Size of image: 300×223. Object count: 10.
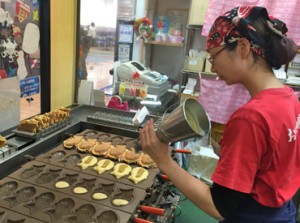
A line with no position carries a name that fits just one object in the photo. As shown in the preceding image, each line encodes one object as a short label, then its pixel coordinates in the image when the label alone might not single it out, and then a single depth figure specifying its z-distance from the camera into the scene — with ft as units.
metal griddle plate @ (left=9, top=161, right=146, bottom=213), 4.09
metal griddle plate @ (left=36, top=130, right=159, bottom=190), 4.66
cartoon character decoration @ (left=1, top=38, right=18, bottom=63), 5.77
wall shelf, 9.74
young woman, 2.42
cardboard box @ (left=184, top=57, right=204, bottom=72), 9.34
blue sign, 6.44
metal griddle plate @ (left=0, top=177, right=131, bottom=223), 3.57
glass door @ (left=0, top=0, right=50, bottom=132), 5.79
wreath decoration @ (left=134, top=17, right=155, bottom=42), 9.47
